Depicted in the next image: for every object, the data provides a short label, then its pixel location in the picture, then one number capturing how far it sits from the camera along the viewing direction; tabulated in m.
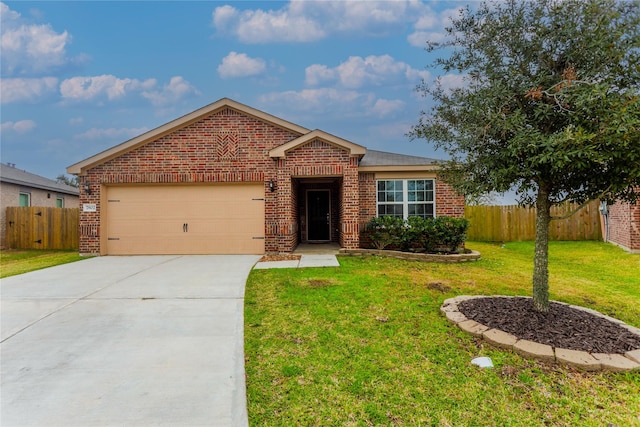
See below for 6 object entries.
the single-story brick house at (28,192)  13.59
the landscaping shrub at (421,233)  9.38
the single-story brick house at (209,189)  10.31
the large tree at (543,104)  3.14
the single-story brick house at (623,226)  10.22
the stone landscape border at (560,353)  2.99
